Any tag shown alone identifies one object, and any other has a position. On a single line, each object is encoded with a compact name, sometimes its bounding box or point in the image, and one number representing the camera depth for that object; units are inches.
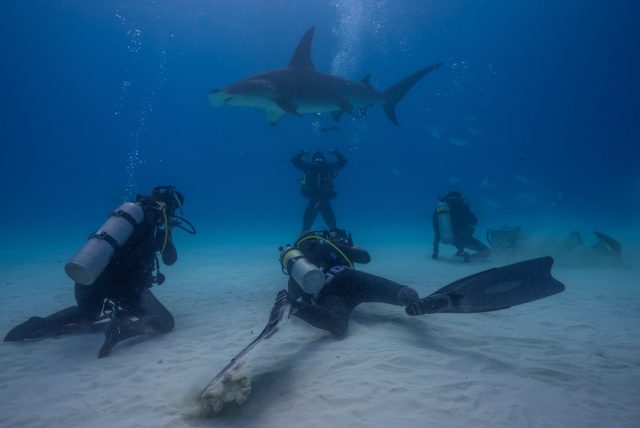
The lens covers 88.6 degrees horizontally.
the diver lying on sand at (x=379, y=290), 152.0
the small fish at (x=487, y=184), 1107.3
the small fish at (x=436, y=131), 1175.3
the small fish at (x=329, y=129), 563.2
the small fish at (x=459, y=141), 1109.6
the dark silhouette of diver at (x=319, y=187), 476.7
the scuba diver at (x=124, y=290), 170.4
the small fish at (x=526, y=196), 1006.6
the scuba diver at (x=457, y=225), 434.9
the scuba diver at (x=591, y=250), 417.1
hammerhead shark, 326.3
